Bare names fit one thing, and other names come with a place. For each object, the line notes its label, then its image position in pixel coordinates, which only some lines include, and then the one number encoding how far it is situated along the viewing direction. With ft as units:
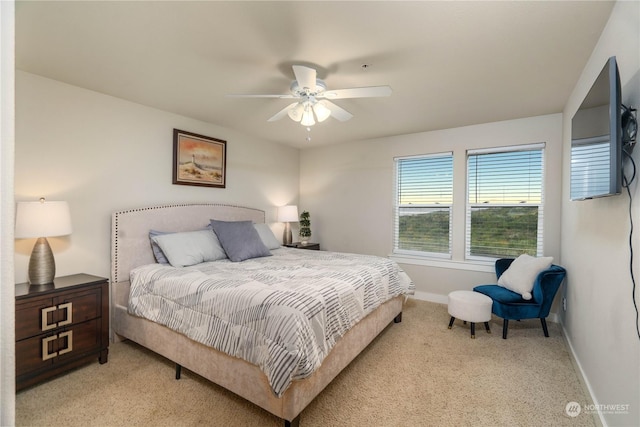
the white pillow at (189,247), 9.41
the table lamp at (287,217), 15.66
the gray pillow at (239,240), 10.58
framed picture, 11.48
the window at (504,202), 11.85
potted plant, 16.48
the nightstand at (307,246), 15.43
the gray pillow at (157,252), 9.80
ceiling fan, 6.84
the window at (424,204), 13.75
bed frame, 5.75
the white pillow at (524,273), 9.66
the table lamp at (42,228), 7.19
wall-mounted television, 4.42
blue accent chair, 9.40
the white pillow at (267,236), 13.00
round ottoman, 9.62
